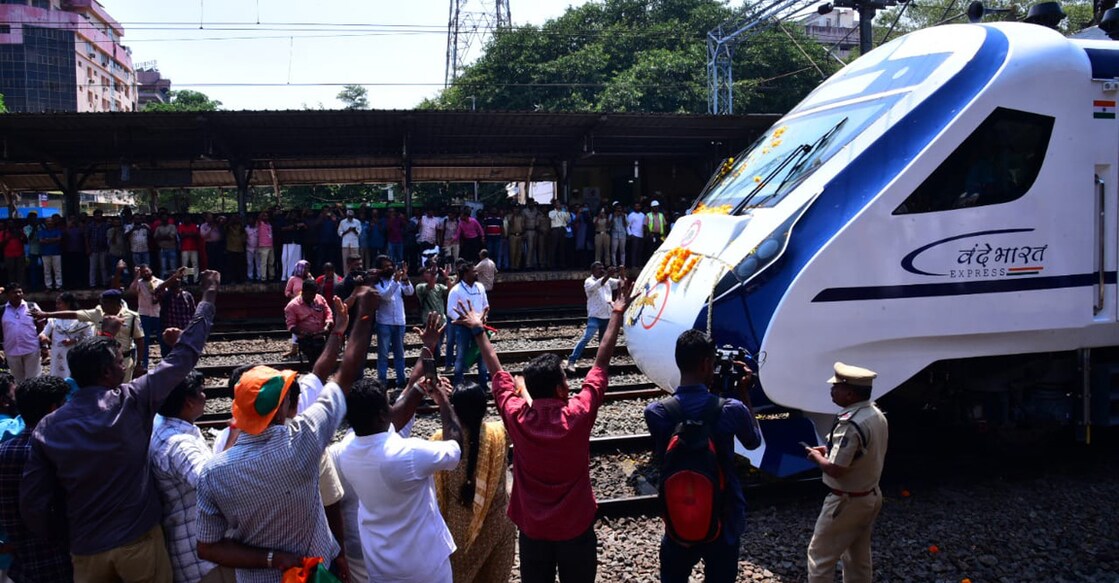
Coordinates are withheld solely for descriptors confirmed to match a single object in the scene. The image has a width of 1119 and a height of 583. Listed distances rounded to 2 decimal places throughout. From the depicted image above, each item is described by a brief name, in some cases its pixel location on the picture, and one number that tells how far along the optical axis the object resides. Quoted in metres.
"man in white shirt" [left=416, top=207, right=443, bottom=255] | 17.84
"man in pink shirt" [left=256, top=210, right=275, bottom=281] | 17.08
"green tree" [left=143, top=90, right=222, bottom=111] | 57.32
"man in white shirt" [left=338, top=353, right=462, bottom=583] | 3.36
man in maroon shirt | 3.57
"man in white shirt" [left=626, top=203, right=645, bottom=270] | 18.47
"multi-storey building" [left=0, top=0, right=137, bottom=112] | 58.91
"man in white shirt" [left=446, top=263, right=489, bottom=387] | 10.20
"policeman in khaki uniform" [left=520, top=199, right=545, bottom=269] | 18.48
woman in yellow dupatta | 4.04
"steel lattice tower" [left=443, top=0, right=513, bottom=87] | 47.66
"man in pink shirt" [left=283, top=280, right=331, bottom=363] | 9.45
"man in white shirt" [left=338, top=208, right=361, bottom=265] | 17.00
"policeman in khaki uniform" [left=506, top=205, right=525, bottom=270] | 18.38
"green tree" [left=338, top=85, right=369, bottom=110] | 46.22
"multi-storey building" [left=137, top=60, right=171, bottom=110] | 87.88
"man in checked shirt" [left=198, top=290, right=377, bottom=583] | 3.00
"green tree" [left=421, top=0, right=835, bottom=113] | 35.66
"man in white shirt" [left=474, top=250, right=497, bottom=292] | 13.97
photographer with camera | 3.75
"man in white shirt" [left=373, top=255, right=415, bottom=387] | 10.52
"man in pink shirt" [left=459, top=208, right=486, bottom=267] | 17.92
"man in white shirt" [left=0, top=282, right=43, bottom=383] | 9.40
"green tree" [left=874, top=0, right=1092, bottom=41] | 37.47
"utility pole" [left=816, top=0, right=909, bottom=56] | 16.41
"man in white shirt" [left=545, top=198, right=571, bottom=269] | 18.62
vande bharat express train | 5.77
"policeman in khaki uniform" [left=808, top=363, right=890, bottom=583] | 4.41
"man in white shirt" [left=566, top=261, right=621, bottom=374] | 11.48
